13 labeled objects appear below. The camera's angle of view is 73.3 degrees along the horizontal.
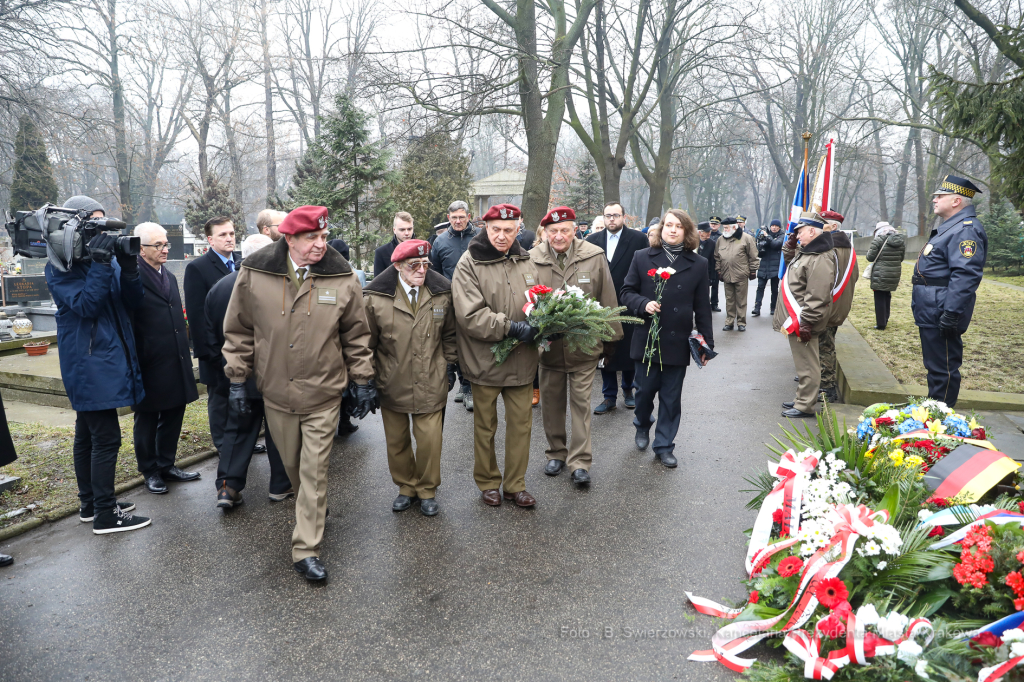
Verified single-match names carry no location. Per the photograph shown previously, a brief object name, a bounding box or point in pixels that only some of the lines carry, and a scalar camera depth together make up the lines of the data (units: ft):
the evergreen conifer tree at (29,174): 48.73
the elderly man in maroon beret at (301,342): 13.28
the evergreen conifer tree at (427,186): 70.59
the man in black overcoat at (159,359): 17.03
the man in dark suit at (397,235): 25.68
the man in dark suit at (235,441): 16.44
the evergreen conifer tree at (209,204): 100.48
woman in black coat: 18.83
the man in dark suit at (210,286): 17.72
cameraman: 14.32
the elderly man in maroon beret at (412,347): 15.07
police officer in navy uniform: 19.57
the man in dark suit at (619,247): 24.79
